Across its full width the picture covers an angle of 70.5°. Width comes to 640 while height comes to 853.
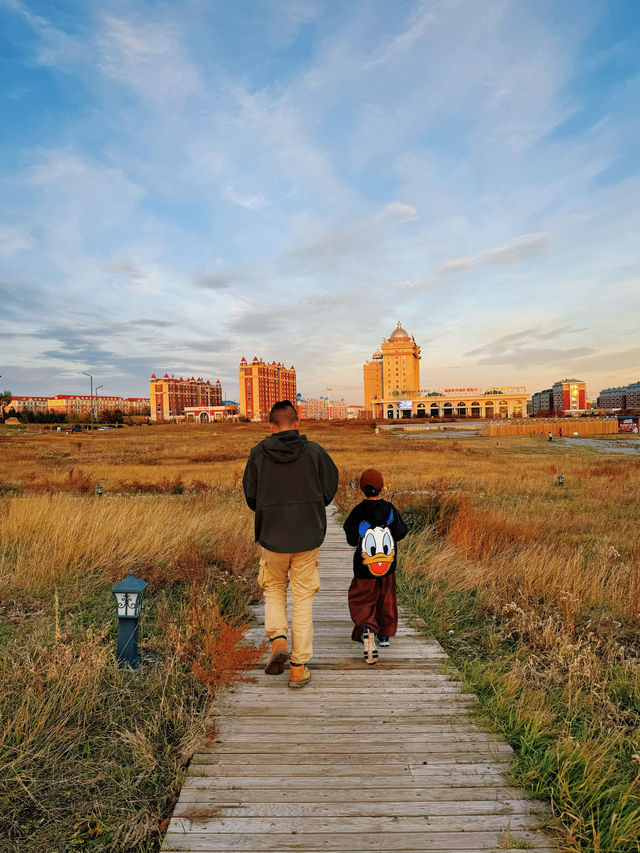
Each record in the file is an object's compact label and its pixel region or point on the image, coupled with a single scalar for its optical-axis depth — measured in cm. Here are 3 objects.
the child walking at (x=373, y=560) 365
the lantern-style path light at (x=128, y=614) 366
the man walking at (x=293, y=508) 330
